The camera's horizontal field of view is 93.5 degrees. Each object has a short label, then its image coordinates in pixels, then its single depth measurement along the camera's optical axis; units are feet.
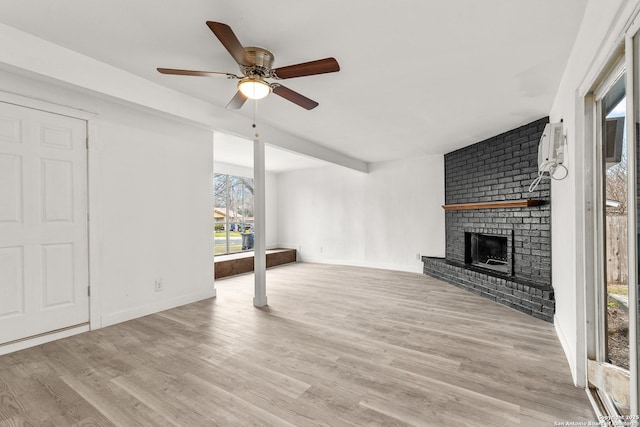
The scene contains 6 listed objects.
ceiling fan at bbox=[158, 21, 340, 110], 6.08
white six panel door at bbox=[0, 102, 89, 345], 8.27
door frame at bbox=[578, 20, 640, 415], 5.55
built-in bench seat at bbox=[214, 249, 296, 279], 18.38
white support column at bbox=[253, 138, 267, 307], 12.48
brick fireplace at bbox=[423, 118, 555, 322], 11.70
